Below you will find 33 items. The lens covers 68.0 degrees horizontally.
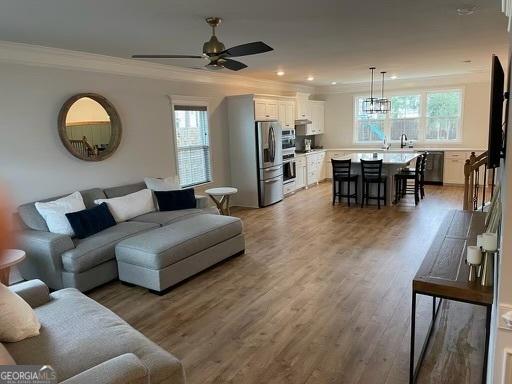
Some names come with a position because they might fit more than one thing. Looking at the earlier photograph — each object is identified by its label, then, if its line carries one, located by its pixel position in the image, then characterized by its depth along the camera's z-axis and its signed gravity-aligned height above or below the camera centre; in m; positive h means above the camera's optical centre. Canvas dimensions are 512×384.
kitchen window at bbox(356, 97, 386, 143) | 10.02 +0.15
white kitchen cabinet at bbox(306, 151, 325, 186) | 9.49 -0.86
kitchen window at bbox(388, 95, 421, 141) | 9.55 +0.34
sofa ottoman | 3.76 -1.17
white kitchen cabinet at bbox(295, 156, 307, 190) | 8.91 -0.91
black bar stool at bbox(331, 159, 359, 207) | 7.28 -0.84
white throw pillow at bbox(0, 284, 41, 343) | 2.09 -0.98
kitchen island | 7.08 -0.65
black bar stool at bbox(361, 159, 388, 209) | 7.00 -0.84
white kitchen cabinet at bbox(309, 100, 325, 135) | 9.94 +0.46
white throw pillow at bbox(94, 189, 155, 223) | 4.75 -0.83
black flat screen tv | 2.12 +0.04
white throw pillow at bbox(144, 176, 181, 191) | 5.51 -0.66
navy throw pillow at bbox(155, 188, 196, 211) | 5.27 -0.85
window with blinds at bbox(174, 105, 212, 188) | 6.48 -0.11
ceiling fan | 3.22 +0.74
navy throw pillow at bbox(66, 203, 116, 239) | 4.15 -0.88
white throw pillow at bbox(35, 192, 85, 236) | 4.09 -0.76
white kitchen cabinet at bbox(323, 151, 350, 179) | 10.33 -0.82
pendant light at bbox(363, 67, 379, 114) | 9.77 +0.66
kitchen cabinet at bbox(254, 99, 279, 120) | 7.26 +0.51
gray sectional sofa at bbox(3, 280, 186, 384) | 1.69 -1.10
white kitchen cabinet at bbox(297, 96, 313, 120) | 9.12 +0.61
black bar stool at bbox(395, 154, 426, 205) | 7.51 -0.98
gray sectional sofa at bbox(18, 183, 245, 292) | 3.77 -1.14
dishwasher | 9.08 -0.92
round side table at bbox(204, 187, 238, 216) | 6.14 -0.96
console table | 2.13 -0.89
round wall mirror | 4.70 +0.20
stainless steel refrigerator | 7.29 -0.51
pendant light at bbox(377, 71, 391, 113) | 9.48 +0.61
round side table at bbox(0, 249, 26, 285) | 3.13 -1.10
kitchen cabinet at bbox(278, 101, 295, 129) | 8.06 +0.44
